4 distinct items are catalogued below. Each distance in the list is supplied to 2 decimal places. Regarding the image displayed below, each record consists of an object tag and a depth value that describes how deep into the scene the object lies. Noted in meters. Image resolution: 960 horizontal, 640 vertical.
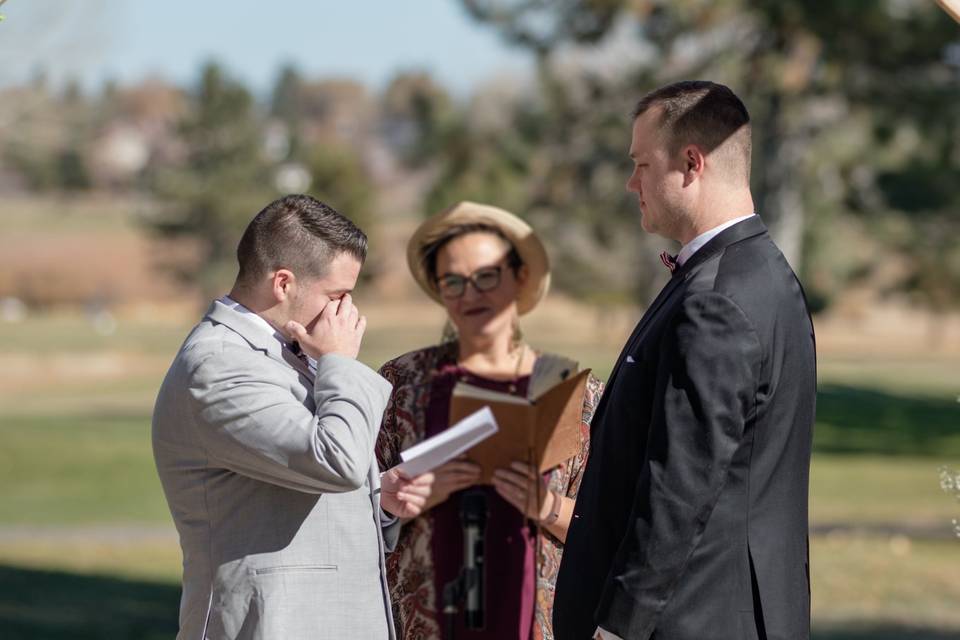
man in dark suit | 6.21
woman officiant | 8.66
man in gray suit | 6.27
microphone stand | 8.66
